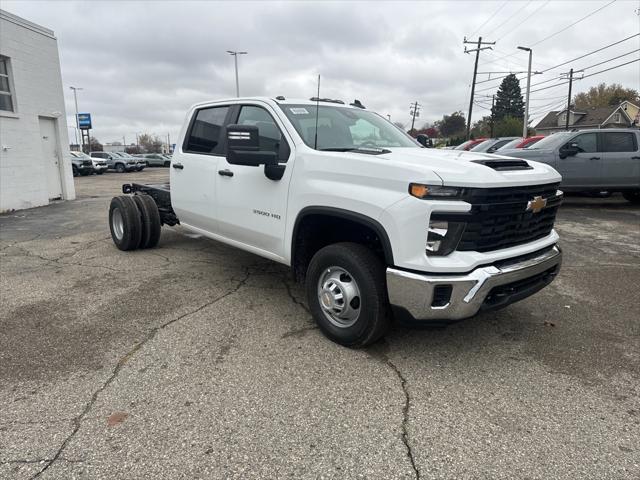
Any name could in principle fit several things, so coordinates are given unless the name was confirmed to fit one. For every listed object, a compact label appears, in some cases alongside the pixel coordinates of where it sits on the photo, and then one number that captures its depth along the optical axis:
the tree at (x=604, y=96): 77.81
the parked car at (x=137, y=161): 37.13
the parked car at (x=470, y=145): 19.51
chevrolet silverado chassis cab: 2.99
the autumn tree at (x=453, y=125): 84.38
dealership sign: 58.95
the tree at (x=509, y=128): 62.03
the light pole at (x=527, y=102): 33.59
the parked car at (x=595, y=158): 10.69
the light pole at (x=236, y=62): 36.66
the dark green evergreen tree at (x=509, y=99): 88.62
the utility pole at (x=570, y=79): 49.76
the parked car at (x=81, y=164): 30.05
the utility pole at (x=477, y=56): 40.28
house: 62.97
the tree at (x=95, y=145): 84.25
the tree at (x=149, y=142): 96.09
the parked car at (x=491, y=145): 16.26
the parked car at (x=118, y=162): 36.38
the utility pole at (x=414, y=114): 74.44
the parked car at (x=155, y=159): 46.78
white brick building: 11.50
